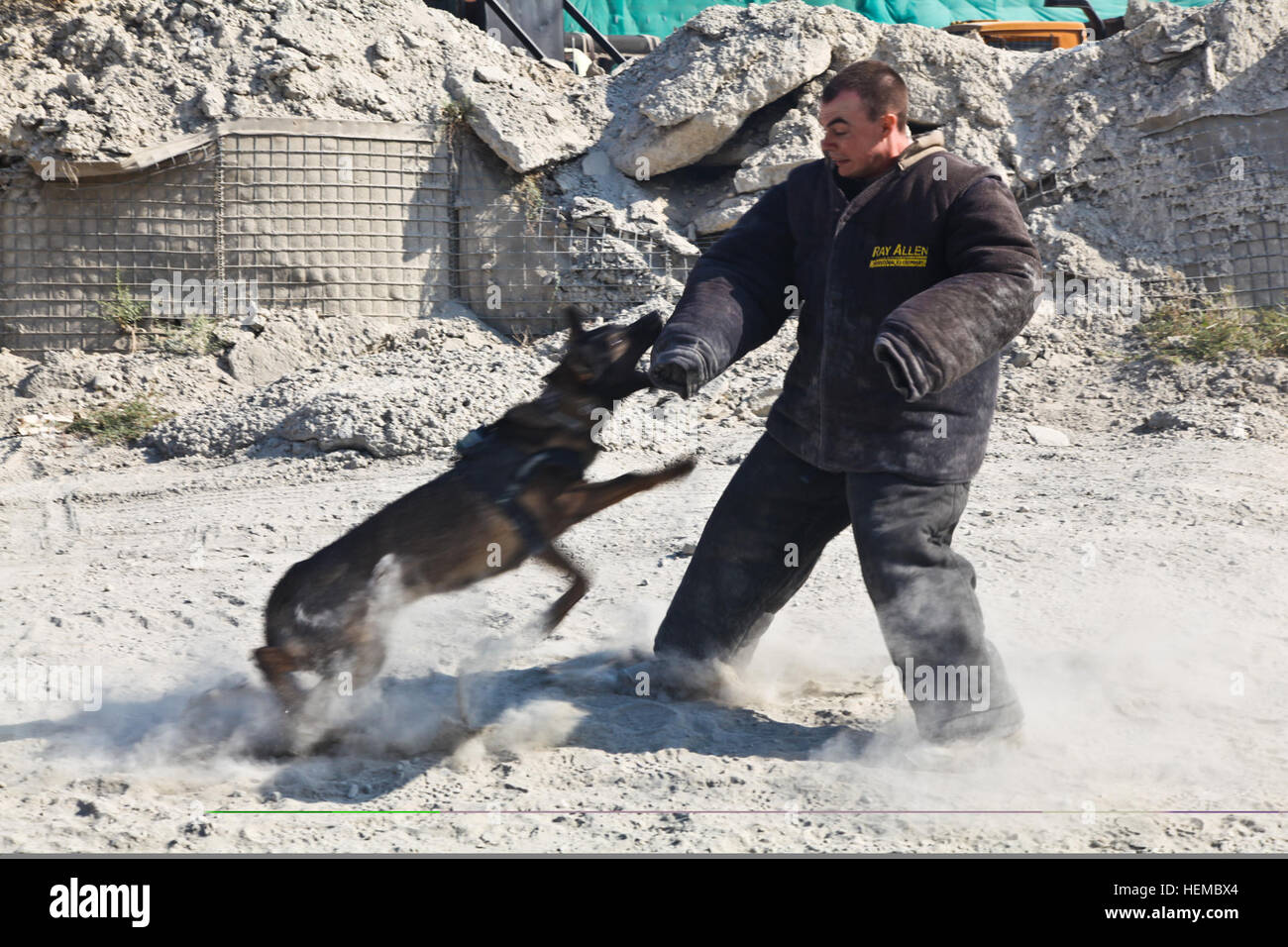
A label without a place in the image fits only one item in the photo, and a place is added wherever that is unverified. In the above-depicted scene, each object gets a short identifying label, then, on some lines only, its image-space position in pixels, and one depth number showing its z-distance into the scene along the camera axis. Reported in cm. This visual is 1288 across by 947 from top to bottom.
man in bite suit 307
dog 333
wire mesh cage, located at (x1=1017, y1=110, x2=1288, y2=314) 778
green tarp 1113
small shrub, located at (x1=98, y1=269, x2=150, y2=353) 797
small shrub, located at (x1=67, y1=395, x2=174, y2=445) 708
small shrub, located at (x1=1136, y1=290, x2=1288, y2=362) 719
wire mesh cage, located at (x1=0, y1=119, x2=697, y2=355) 805
